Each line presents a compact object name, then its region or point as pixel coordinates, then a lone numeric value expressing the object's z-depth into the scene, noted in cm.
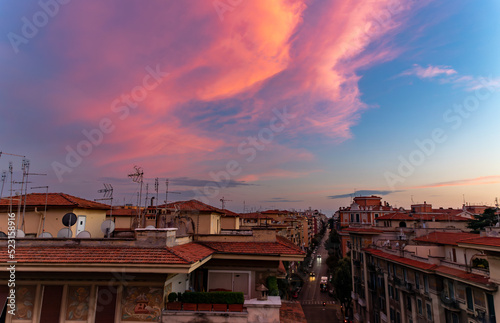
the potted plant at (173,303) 1078
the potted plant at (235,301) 1088
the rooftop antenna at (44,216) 2040
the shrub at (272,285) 1272
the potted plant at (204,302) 1082
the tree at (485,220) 4959
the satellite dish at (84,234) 1458
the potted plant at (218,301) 1082
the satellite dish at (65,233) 1462
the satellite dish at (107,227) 1566
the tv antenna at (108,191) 1914
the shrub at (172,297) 1102
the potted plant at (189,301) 1083
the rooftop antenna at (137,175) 1714
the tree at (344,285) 5353
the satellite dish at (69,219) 1555
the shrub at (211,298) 1098
